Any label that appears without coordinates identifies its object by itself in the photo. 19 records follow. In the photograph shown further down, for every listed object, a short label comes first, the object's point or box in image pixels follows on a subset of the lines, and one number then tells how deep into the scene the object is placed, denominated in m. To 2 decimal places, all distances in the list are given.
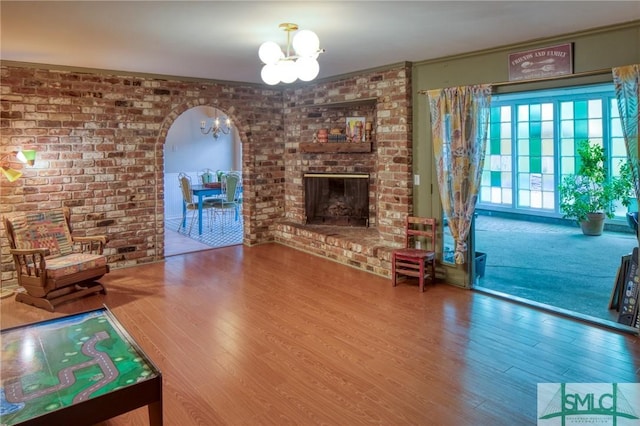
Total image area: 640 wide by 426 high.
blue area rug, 7.01
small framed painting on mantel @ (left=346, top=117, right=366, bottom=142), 5.94
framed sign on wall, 3.65
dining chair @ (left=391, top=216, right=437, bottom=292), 4.57
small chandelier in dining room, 9.74
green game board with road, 1.87
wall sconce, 4.54
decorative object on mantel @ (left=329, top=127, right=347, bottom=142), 6.09
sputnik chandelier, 2.92
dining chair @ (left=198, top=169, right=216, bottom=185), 9.08
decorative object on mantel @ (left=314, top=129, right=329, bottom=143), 6.20
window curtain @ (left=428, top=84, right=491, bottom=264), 4.29
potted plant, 7.46
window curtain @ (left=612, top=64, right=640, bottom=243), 3.26
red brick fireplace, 5.06
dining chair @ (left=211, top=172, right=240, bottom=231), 7.70
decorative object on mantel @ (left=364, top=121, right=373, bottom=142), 5.89
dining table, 7.64
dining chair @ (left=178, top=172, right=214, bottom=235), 7.71
